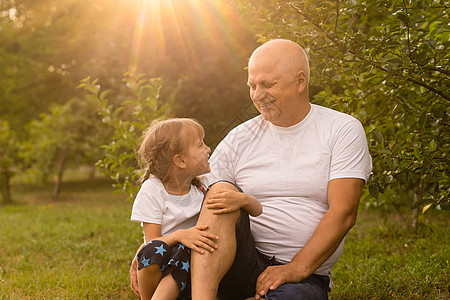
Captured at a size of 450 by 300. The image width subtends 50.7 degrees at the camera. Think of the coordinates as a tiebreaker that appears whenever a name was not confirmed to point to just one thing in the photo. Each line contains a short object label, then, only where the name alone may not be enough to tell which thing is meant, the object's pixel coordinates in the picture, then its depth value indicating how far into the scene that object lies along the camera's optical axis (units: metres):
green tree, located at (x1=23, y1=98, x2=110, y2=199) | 12.37
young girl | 2.18
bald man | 2.18
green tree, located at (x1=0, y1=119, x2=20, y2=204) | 10.70
